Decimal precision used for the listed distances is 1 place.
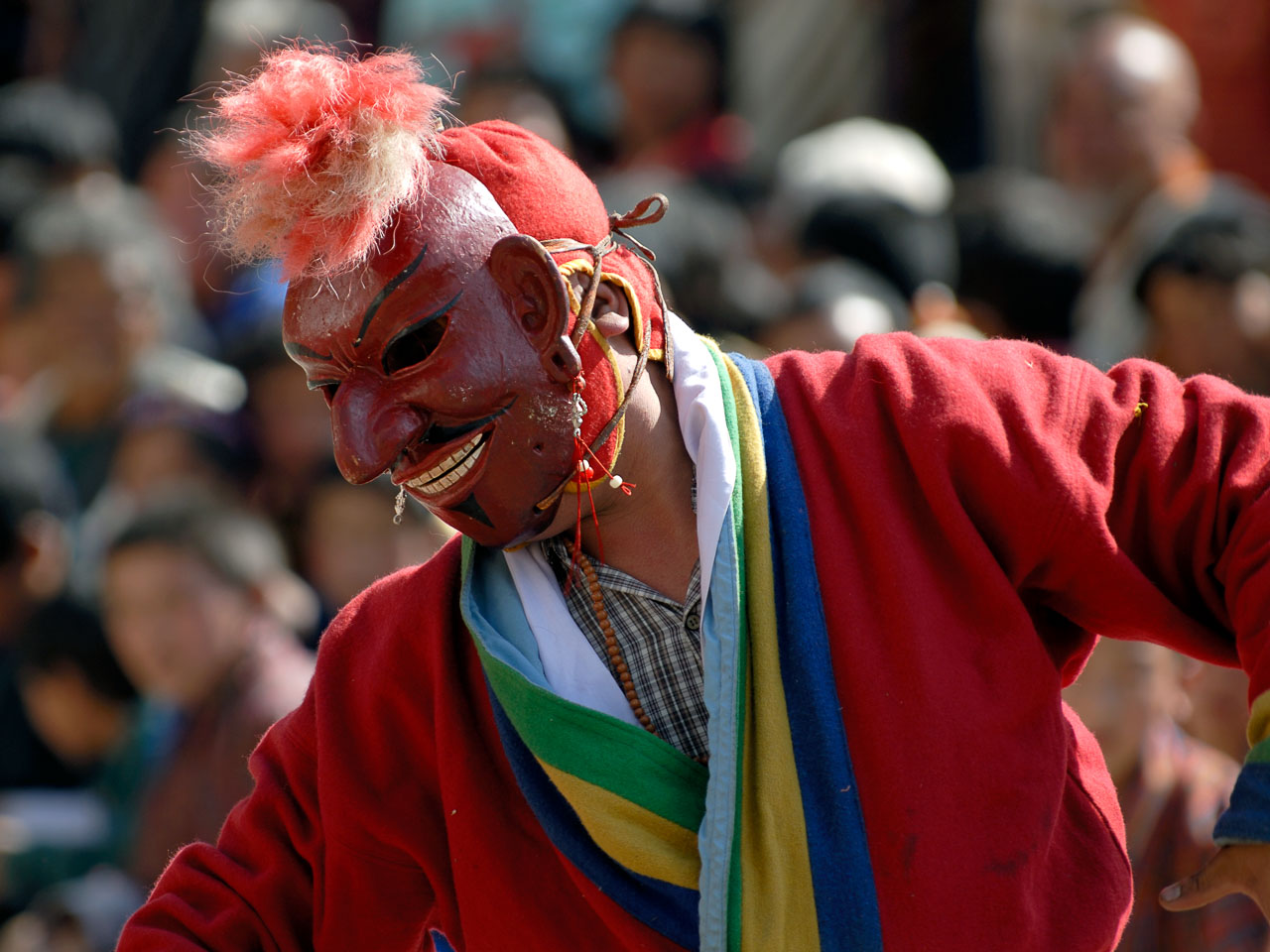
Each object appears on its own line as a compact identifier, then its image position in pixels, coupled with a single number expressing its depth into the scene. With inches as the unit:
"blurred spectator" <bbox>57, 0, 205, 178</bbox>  653.9
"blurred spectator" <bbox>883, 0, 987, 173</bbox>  553.9
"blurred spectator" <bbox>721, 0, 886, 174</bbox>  607.2
